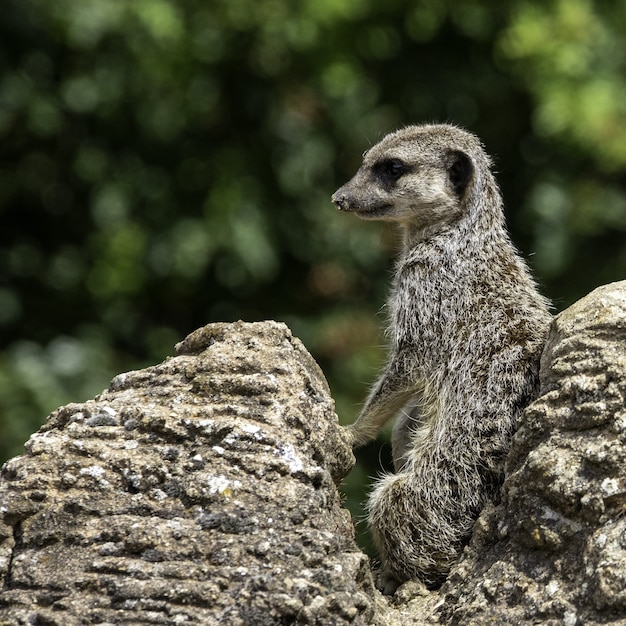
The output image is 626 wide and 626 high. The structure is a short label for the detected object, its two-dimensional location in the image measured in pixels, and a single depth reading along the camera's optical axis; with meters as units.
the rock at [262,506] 6.16
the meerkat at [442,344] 7.86
